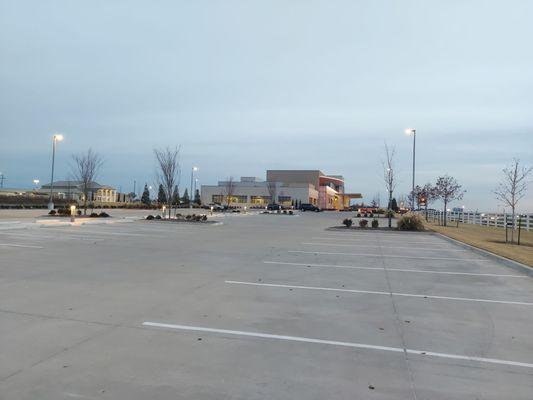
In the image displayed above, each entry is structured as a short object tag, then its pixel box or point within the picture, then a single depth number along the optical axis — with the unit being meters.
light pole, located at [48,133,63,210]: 42.22
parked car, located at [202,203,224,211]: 73.94
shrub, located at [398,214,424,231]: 28.08
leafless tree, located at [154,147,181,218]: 35.91
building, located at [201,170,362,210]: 117.38
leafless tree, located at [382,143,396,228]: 33.34
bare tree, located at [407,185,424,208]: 67.03
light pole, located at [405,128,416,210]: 37.67
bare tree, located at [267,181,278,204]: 103.27
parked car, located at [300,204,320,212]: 90.38
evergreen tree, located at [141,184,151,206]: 102.12
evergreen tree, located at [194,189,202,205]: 113.51
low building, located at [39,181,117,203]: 123.31
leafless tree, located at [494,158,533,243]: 24.49
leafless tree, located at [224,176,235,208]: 111.88
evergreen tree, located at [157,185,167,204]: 88.11
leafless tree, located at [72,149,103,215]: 40.75
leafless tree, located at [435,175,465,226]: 46.83
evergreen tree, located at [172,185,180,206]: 85.97
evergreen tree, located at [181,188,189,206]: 99.31
